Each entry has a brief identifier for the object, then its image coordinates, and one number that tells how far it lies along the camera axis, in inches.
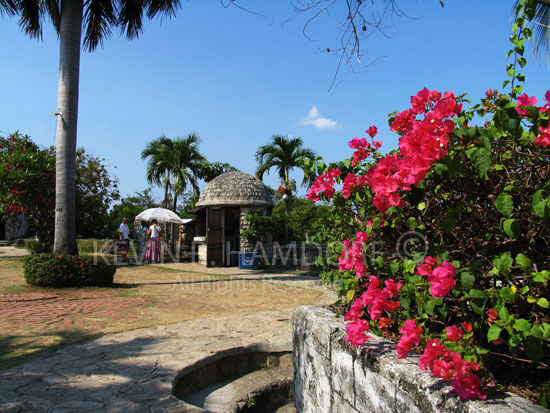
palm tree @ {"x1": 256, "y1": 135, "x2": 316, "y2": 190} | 842.2
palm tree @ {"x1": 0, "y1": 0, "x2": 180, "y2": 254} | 346.6
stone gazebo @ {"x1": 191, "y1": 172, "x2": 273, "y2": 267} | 595.5
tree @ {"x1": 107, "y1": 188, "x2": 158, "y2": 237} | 1309.1
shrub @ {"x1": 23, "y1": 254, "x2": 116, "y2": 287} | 335.9
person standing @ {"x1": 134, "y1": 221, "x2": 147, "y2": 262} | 804.0
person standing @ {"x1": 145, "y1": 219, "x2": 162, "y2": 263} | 669.9
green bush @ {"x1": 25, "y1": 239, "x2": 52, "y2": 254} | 544.1
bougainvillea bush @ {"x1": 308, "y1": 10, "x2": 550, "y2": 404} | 61.7
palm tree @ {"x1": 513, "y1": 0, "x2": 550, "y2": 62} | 298.7
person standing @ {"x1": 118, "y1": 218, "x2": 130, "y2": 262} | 661.3
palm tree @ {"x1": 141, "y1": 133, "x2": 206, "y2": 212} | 915.4
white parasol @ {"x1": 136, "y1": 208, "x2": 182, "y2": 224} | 700.0
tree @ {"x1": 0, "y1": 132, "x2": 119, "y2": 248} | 472.7
